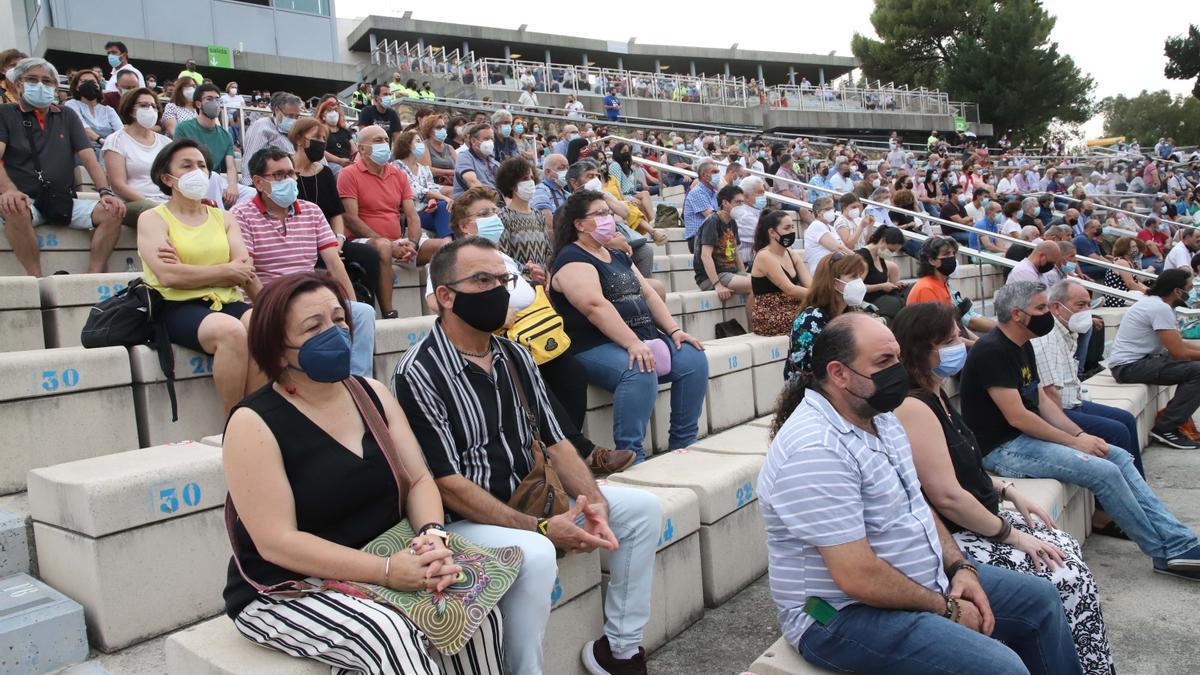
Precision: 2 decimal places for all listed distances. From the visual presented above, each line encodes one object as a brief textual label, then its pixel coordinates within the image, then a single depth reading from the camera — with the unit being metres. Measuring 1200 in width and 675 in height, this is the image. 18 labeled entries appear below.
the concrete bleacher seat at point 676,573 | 3.29
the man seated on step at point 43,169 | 5.12
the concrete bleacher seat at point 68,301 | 4.54
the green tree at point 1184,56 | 41.19
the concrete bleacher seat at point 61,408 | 3.34
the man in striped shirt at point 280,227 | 4.48
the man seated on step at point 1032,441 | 4.37
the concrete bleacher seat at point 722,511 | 3.60
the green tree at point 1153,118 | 51.75
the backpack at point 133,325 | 3.78
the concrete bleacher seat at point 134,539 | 2.65
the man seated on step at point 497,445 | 2.76
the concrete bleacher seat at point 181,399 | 3.82
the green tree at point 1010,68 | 42.00
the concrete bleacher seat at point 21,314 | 4.27
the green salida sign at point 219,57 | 19.56
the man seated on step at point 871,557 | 2.46
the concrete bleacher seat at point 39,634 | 2.48
